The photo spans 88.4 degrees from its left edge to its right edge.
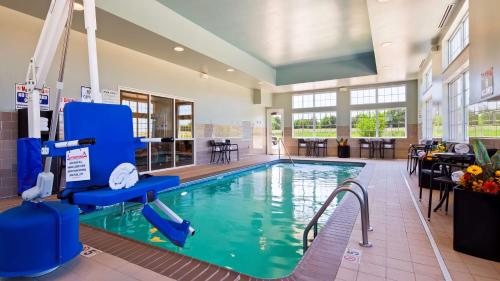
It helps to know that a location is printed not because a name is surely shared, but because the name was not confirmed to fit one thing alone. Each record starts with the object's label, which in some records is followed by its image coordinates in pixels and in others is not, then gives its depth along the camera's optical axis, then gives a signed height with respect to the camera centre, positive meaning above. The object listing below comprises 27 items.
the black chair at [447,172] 2.63 -0.42
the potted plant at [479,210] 1.81 -0.52
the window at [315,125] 10.81 +0.65
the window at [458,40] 4.34 +1.83
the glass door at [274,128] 11.80 +0.54
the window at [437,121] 5.71 +0.41
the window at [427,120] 7.46 +0.57
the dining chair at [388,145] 9.48 -0.22
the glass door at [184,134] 7.09 +0.18
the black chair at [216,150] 8.18 -0.33
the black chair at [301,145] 10.96 -0.24
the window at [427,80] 7.18 +1.74
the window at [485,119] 3.03 +0.25
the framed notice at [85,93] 4.72 +0.89
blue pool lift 1.57 -0.29
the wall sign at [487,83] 2.61 +0.59
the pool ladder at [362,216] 2.02 -0.62
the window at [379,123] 9.66 +0.63
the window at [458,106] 4.42 +0.62
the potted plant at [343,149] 10.06 -0.38
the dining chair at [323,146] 10.66 -0.27
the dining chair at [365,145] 9.77 -0.24
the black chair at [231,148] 8.61 -0.27
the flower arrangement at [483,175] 1.85 -0.28
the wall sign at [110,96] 5.11 +0.90
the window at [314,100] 10.81 +1.71
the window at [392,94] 9.61 +1.71
